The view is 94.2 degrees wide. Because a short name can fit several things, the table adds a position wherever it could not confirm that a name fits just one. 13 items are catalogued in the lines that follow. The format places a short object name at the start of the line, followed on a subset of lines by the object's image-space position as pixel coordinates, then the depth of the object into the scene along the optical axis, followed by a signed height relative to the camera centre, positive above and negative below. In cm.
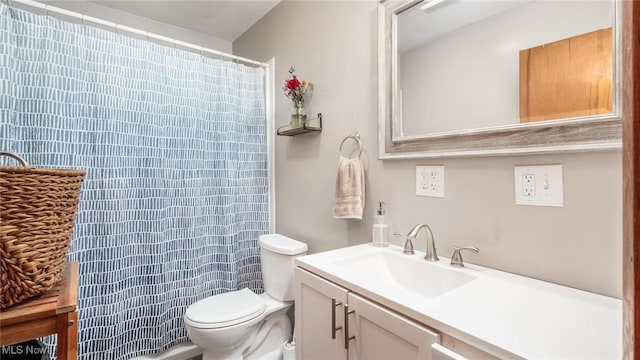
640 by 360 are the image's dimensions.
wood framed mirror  84 +34
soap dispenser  138 -26
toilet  150 -73
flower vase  186 +38
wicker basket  53 -9
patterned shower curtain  138 +11
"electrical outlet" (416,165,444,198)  120 -2
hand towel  146 -8
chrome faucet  115 -29
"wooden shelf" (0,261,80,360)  55 -27
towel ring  155 +20
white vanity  62 -34
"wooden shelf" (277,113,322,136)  181 +29
